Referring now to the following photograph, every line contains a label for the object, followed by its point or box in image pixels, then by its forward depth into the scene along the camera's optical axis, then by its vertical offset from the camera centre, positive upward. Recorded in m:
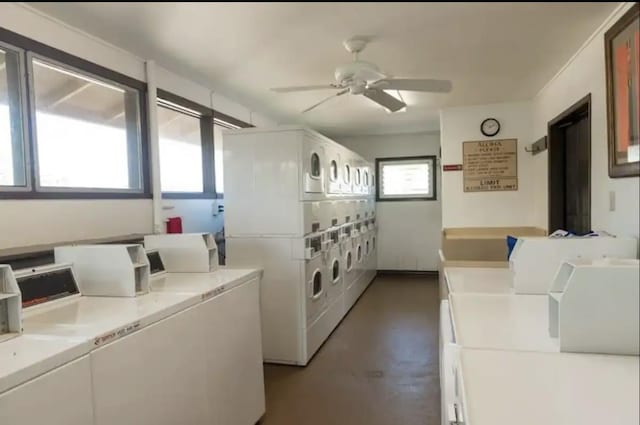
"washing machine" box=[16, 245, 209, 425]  1.41 -0.50
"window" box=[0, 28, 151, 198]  2.21 +0.54
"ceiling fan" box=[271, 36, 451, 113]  2.10 +0.71
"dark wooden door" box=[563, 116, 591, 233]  2.88 +0.14
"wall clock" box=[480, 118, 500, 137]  4.57 +0.81
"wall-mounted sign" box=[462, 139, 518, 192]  4.57 +0.37
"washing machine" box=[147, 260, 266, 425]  2.03 -0.73
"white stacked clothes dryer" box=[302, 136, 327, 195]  3.36 +0.34
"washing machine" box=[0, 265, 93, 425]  1.09 -0.47
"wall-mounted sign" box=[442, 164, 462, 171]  4.80 +0.37
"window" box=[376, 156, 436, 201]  6.77 +0.37
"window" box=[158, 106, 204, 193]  3.56 +0.52
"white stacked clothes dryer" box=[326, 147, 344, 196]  4.14 +0.34
